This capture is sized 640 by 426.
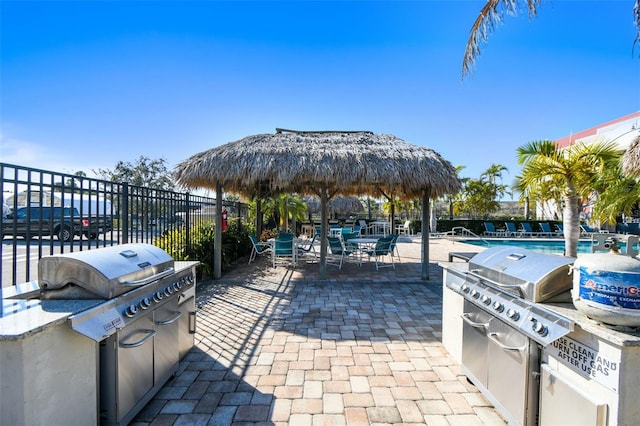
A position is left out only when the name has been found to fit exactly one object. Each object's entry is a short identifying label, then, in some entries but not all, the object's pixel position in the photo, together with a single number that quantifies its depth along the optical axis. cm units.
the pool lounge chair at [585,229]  1842
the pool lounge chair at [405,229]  2086
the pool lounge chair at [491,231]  1964
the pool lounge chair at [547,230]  1898
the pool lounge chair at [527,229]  1926
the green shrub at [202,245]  613
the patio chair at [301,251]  965
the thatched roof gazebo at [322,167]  672
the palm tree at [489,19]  512
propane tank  142
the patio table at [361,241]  820
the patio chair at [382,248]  785
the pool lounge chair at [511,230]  1926
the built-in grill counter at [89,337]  142
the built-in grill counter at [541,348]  144
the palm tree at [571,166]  655
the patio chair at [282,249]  804
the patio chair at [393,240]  805
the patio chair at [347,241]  848
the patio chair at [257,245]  820
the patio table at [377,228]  1927
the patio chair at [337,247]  820
